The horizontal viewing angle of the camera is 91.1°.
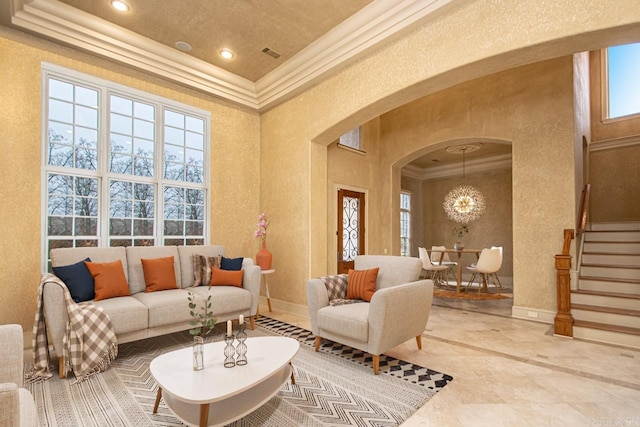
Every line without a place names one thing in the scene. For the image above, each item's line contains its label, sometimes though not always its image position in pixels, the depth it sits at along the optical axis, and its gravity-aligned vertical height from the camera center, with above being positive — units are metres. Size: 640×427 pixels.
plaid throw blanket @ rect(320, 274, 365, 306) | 3.32 -0.73
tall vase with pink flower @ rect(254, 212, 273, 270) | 4.66 -0.45
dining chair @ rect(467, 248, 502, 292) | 6.17 -0.79
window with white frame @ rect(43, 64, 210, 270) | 3.64 +0.73
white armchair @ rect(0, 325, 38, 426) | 1.26 -0.71
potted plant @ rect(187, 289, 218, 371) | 1.96 -0.79
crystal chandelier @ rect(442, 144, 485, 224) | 7.67 +0.47
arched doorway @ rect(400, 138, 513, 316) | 8.19 +0.75
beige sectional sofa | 2.67 -0.81
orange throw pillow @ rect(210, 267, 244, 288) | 3.96 -0.72
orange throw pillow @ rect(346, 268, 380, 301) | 3.35 -0.68
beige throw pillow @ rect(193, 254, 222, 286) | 4.01 -0.61
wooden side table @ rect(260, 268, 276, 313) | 4.54 -0.96
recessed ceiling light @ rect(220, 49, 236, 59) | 4.32 +2.34
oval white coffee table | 1.68 -0.92
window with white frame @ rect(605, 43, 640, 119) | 6.42 +2.93
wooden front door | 5.79 -0.11
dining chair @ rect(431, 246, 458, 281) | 7.48 -0.96
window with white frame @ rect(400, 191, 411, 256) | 9.47 -0.08
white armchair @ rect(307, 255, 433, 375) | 2.67 -0.85
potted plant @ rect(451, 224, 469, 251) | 8.88 -0.30
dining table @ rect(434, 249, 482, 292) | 6.27 -0.95
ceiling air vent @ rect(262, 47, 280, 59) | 4.31 +2.36
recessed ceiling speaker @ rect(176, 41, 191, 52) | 4.15 +2.35
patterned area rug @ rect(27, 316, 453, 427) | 2.03 -1.29
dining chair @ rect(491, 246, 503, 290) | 6.59 -1.28
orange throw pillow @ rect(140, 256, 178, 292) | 3.60 -0.62
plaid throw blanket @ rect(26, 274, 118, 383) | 2.60 -1.02
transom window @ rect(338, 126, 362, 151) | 5.91 +1.57
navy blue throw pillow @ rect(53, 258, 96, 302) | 3.03 -0.58
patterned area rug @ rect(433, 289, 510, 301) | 5.93 -1.44
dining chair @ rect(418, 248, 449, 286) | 6.90 -1.23
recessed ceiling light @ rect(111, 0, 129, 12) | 3.38 +2.36
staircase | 3.52 -0.89
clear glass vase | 1.96 -0.84
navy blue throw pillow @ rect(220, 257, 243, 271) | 4.12 -0.56
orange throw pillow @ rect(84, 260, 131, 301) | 3.13 -0.60
